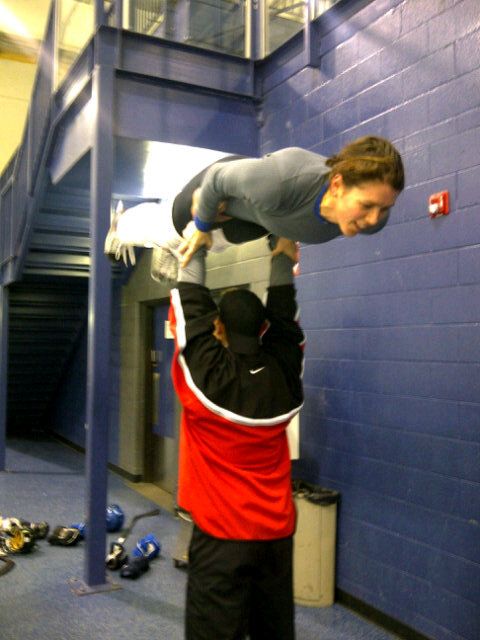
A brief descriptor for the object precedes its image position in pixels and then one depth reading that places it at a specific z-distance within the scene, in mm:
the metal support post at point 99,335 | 3697
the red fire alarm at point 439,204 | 2836
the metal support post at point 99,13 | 3808
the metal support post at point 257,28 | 4262
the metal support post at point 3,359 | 6930
